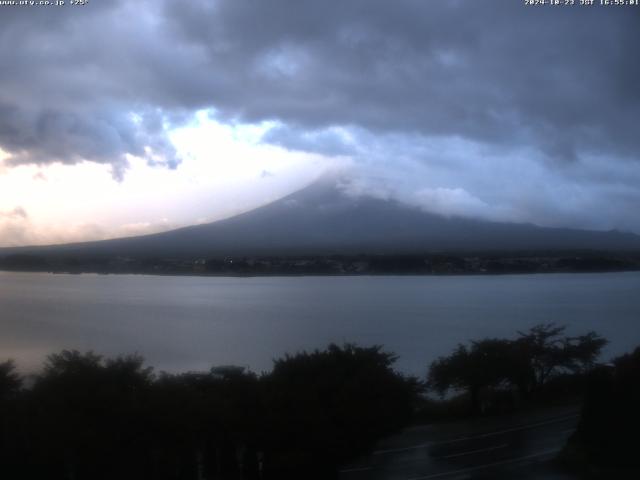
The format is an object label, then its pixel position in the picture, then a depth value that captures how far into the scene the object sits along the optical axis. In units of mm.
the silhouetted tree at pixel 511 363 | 12703
